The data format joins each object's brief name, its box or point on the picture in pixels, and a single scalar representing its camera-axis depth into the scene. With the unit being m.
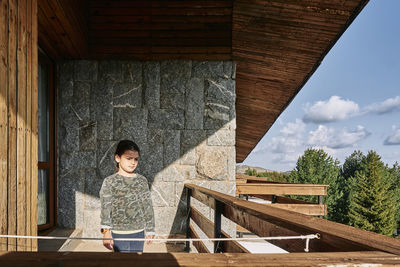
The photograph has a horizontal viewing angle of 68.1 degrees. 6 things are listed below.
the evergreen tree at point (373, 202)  34.72
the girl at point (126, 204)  2.21
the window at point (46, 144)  3.72
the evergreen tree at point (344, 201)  37.03
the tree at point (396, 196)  42.69
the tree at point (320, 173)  36.57
